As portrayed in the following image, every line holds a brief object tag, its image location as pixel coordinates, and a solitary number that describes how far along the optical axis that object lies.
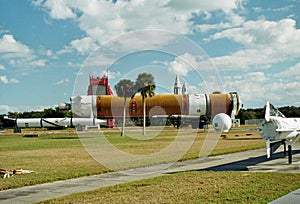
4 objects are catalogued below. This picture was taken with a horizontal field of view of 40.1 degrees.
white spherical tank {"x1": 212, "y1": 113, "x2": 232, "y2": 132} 48.55
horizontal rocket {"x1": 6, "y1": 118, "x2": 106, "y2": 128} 85.72
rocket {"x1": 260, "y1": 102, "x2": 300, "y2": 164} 16.06
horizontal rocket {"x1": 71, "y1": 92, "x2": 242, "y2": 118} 65.73
